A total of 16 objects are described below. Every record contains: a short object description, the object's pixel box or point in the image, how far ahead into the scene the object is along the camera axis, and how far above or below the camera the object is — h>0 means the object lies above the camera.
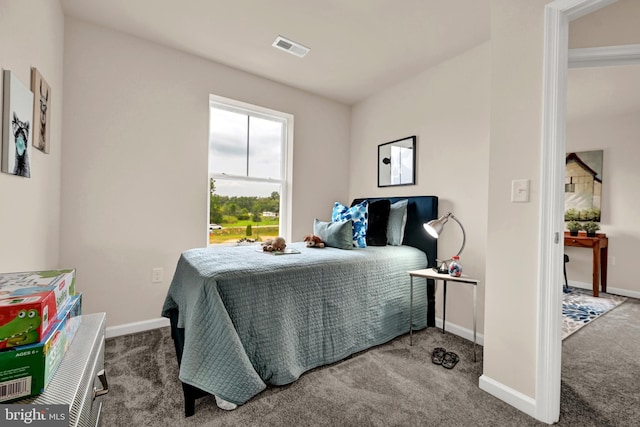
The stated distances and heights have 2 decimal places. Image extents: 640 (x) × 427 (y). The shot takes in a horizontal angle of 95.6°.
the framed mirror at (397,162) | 3.01 +0.58
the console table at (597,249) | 3.80 -0.40
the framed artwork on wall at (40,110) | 1.57 +0.58
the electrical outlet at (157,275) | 2.60 -0.58
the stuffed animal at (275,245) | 2.29 -0.26
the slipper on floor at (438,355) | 2.06 -1.02
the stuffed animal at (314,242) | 2.56 -0.25
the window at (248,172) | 3.01 +0.45
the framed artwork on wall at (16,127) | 1.24 +0.38
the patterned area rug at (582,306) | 2.82 -1.02
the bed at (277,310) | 1.50 -0.62
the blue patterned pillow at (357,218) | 2.67 -0.04
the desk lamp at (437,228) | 2.24 -0.09
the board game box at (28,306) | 0.61 -0.22
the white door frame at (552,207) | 1.47 +0.06
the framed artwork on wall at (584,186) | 4.17 +0.49
